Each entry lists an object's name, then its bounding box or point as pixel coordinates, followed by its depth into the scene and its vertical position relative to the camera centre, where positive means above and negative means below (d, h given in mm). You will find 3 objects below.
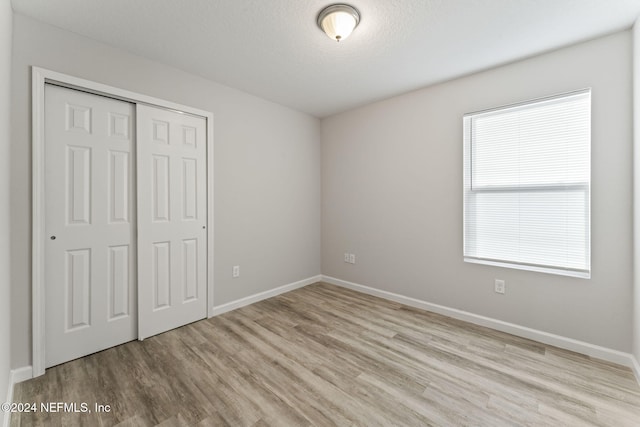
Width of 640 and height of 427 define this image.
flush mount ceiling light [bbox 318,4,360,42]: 1731 +1316
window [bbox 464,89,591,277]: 2137 +256
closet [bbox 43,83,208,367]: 1941 -81
